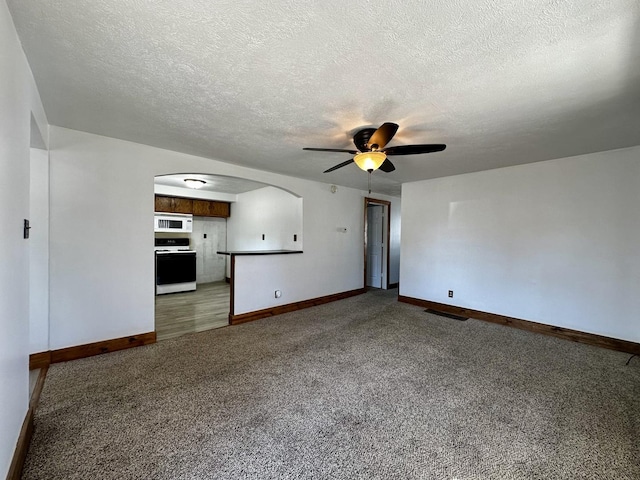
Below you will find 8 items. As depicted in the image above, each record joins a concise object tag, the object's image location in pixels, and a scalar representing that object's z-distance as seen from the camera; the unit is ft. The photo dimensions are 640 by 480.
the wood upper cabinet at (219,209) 22.34
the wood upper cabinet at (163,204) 19.36
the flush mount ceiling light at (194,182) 16.62
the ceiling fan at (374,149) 7.65
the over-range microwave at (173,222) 19.25
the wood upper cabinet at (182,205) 20.21
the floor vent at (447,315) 14.04
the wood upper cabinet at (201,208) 21.34
